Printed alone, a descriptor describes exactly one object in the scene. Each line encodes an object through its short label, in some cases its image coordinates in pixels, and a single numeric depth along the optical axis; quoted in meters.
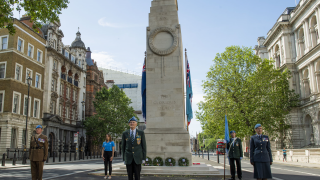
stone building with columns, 36.91
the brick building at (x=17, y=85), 33.97
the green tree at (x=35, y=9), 16.42
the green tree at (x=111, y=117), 47.64
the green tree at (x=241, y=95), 35.44
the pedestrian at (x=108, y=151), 12.16
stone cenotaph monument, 14.97
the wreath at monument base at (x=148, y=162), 14.42
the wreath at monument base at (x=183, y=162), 14.26
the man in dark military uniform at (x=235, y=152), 11.68
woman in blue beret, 8.19
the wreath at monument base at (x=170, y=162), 14.41
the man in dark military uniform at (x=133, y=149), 7.66
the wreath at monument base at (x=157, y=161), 14.46
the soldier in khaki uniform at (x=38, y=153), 8.95
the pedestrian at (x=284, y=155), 33.25
